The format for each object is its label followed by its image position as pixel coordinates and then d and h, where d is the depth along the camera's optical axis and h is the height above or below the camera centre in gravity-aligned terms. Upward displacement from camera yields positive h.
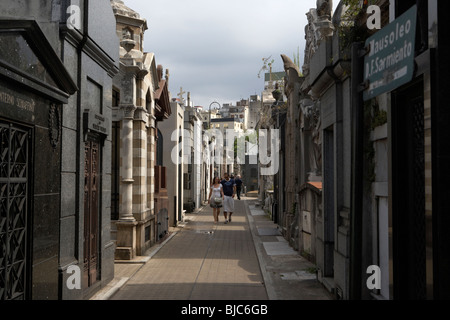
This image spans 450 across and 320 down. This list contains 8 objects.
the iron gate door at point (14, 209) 4.74 -0.37
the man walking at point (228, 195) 19.44 -0.91
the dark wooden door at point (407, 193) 4.93 -0.23
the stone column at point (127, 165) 11.34 +0.17
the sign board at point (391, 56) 3.45 +0.87
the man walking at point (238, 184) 33.36 -0.90
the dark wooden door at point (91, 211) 7.52 -0.62
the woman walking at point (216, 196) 19.31 -0.96
